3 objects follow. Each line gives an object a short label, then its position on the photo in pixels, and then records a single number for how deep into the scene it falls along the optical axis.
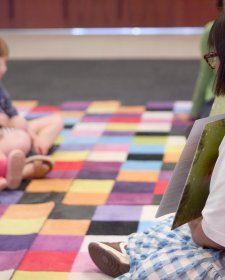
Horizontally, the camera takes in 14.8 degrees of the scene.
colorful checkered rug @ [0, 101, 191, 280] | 3.25
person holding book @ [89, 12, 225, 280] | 2.53
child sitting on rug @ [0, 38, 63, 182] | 4.02
